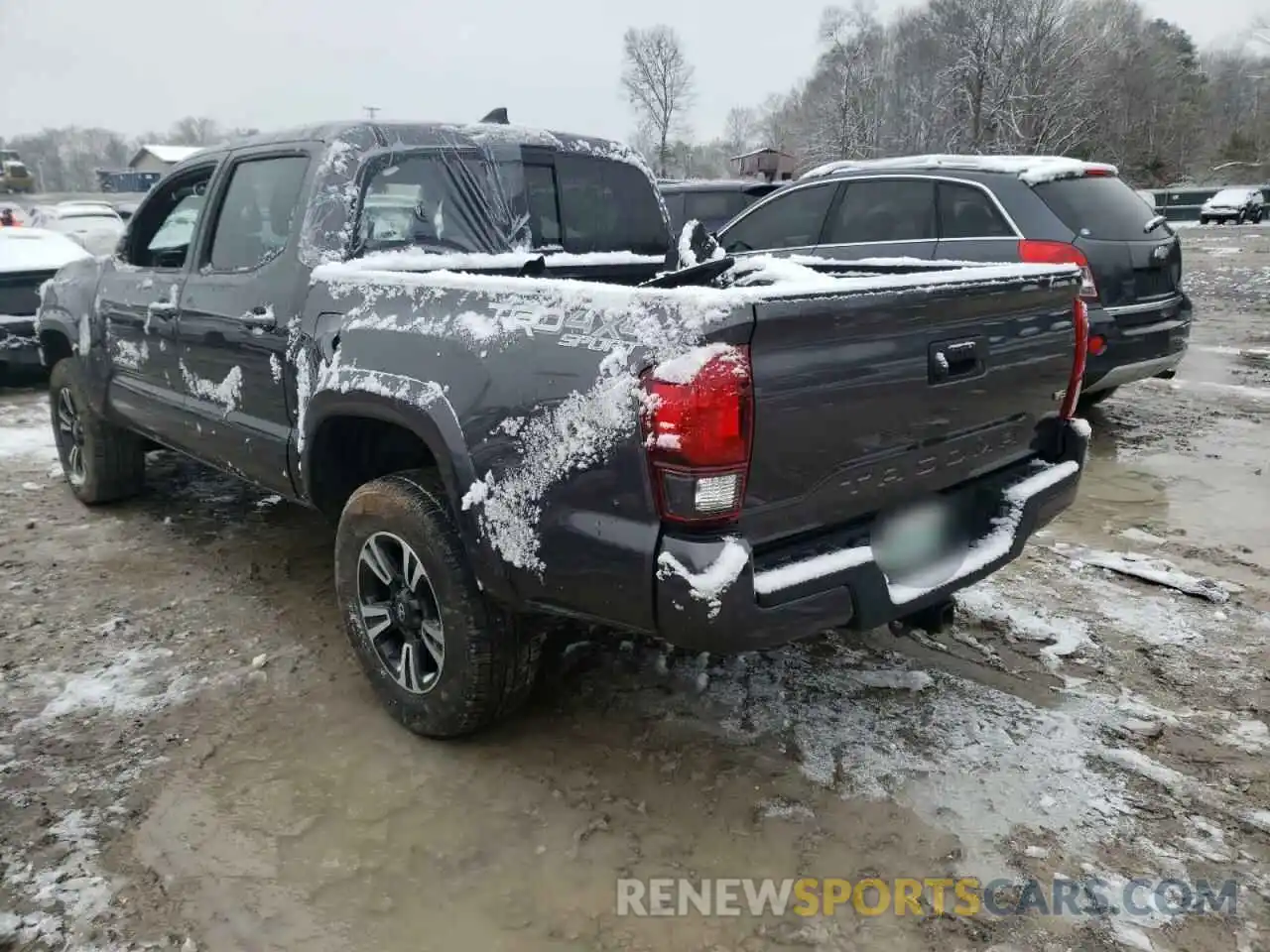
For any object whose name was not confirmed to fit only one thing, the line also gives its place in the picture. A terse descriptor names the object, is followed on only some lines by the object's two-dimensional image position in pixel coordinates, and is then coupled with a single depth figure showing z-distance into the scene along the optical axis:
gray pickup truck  2.12
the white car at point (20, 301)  8.04
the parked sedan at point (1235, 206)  31.89
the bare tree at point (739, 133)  89.65
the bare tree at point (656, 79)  65.75
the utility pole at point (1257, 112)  51.47
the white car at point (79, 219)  20.98
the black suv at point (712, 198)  11.44
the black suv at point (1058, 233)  5.55
